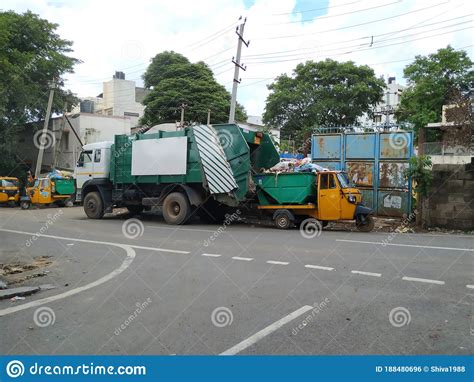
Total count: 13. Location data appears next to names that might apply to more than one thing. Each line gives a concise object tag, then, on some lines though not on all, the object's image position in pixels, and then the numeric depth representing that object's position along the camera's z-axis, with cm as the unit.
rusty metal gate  1485
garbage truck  1251
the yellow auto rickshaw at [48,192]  2412
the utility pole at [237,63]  1847
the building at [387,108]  1617
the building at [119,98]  4234
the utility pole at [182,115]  2638
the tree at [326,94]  3120
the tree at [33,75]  2764
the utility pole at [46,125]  2695
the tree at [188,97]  3169
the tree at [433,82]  2839
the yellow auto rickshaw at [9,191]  2605
